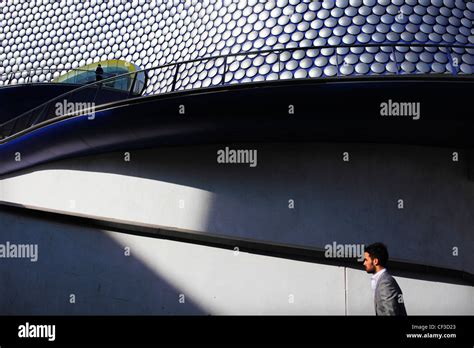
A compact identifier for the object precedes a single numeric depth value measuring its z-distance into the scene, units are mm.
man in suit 4488
